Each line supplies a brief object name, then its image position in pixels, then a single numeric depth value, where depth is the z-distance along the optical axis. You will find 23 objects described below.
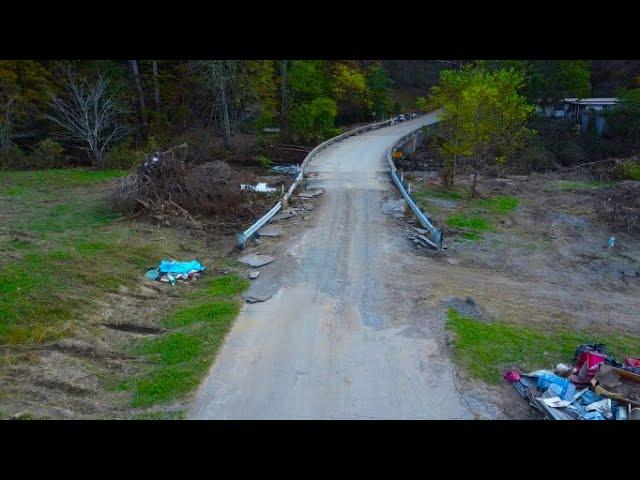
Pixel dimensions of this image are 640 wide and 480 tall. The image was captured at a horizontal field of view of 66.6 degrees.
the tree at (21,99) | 28.83
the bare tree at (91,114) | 27.75
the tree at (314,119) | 32.66
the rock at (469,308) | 10.50
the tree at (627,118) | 33.99
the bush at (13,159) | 26.39
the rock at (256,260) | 13.28
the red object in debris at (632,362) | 8.64
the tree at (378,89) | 40.94
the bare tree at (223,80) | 30.47
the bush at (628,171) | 25.84
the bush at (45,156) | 27.20
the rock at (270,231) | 15.60
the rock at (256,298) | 11.22
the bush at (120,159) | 26.81
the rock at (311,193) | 20.06
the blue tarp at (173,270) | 12.39
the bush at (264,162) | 30.16
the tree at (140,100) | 32.75
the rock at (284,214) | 17.38
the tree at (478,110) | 20.53
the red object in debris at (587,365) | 8.20
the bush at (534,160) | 32.06
